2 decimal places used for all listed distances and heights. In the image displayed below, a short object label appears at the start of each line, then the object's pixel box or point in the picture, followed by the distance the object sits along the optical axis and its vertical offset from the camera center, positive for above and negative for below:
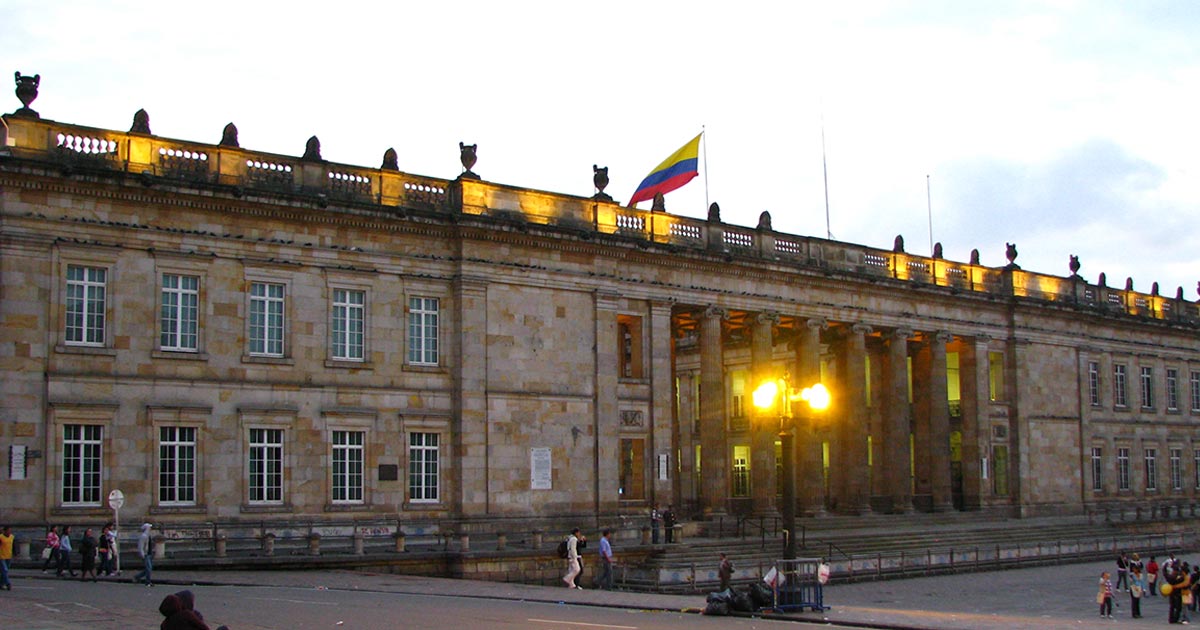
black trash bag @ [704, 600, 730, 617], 25.55 -2.88
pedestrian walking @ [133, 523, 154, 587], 28.24 -2.05
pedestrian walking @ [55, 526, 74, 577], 29.98 -2.07
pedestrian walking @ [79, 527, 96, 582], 29.61 -2.06
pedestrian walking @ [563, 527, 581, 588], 34.12 -2.65
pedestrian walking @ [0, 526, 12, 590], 25.80 -1.84
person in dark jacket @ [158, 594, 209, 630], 13.62 -1.55
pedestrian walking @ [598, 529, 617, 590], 35.53 -2.83
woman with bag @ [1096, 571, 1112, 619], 31.72 -3.41
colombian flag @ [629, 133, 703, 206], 46.88 +9.39
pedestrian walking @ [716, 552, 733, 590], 34.44 -2.98
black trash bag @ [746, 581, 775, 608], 26.31 -2.75
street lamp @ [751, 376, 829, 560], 26.73 +0.24
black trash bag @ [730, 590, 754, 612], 25.75 -2.81
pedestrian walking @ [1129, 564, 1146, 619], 31.55 -3.28
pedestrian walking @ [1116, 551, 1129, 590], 37.06 -3.33
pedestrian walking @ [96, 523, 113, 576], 30.62 -2.02
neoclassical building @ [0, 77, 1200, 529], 34.81 +3.34
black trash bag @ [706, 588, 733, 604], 25.56 -2.67
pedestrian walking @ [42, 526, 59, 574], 30.96 -1.97
